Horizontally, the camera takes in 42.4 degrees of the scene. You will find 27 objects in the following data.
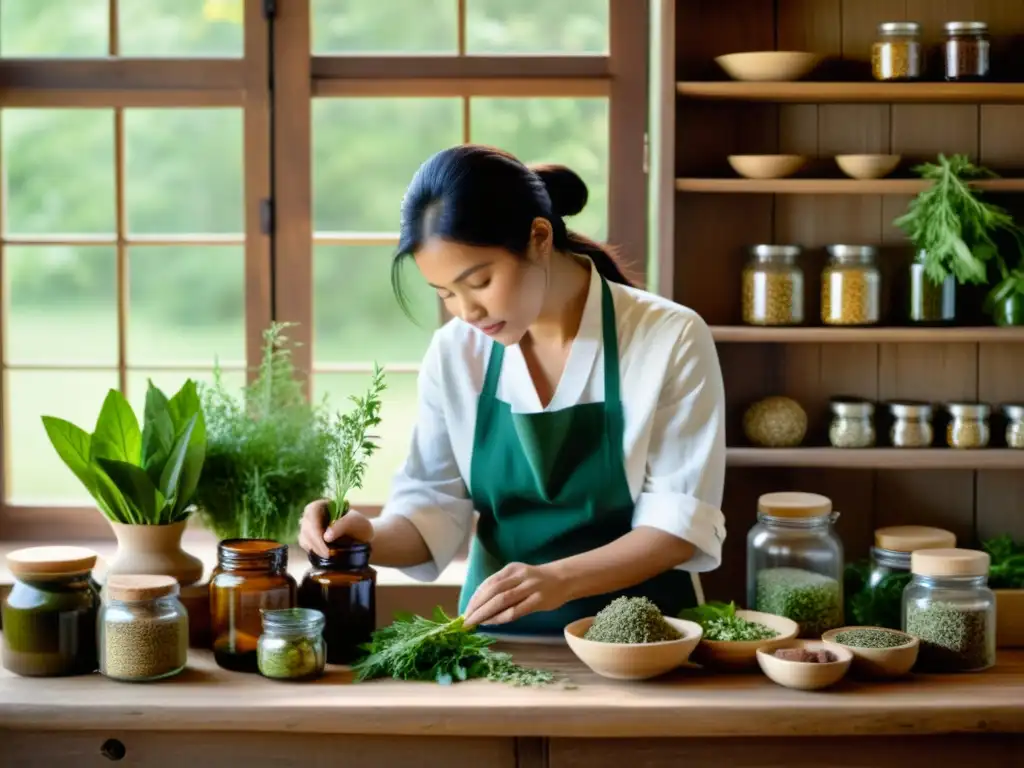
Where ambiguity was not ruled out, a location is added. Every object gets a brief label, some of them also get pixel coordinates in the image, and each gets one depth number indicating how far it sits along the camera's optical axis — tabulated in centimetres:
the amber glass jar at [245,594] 220
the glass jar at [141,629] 212
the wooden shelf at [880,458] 315
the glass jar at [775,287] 318
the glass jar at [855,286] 317
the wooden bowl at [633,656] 210
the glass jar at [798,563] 246
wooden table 202
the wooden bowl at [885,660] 215
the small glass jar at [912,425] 319
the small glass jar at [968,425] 318
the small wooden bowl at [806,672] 209
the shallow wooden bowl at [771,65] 308
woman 223
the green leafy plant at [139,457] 235
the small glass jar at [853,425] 319
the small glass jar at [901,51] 309
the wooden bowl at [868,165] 313
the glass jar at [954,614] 223
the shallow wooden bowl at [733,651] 220
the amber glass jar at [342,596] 223
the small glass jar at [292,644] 213
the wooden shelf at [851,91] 308
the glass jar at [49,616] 217
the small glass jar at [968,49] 309
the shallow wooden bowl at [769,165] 311
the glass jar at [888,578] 257
